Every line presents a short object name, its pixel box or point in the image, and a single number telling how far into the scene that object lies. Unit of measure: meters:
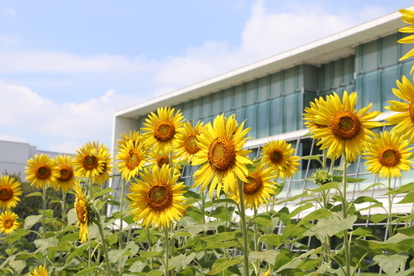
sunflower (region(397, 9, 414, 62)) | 2.99
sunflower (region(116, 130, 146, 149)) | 6.68
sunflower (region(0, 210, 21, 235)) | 9.52
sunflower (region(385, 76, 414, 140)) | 3.45
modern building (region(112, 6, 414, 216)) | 33.75
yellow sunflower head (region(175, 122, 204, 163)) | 5.79
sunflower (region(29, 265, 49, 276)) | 5.95
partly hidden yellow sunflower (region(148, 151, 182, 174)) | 5.91
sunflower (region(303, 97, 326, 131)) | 4.24
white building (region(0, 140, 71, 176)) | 66.81
